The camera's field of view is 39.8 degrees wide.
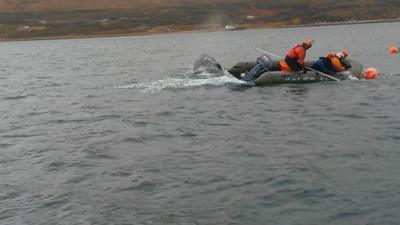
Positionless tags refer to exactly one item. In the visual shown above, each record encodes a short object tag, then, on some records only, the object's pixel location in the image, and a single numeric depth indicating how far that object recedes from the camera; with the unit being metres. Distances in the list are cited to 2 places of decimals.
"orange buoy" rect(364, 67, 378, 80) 29.06
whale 31.47
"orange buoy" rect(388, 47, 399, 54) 41.97
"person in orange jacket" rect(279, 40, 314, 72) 26.94
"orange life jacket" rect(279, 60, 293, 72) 28.00
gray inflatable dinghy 27.44
